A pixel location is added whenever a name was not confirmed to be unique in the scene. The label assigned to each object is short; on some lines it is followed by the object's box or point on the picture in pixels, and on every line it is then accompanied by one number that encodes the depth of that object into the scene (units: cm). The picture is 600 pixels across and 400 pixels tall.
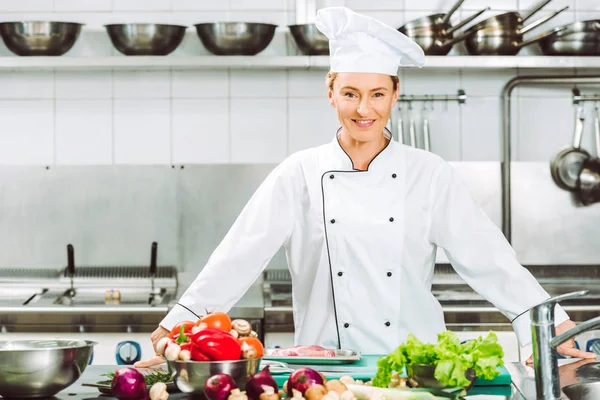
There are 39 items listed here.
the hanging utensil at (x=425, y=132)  476
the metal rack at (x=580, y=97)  478
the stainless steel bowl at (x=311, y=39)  456
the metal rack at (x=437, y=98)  477
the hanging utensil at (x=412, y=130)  477
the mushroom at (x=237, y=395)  238
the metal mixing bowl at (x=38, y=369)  268
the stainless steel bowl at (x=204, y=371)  253
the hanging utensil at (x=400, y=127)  476
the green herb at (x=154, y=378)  284
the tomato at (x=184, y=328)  266
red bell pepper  254
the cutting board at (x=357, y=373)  283
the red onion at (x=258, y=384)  244
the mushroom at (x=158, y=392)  254
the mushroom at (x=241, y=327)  267
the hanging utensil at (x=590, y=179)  475
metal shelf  453
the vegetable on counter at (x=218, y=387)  241
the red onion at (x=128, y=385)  259
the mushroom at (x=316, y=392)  237
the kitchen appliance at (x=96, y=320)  423
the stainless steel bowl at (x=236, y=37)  454
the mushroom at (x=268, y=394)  240
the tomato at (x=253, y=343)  259
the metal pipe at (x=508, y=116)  475
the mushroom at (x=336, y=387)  240
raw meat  304
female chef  338
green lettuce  249
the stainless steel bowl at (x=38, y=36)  456
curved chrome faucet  259
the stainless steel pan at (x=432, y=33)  454
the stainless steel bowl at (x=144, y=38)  454
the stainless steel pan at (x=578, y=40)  462
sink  287
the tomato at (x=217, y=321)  262
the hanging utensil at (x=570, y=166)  477
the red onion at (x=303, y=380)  242
